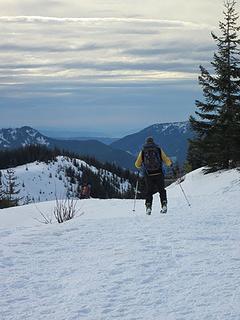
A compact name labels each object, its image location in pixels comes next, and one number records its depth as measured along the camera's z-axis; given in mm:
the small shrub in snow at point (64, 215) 13290
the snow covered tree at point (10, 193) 55750
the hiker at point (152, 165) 12409
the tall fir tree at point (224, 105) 26672
